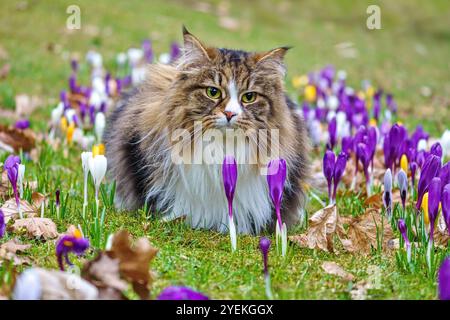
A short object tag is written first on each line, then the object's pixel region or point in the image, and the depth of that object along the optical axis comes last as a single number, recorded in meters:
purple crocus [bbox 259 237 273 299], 3.41
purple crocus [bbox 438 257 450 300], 2.82
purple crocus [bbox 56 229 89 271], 3.26
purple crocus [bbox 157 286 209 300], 3.05
